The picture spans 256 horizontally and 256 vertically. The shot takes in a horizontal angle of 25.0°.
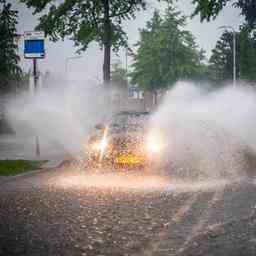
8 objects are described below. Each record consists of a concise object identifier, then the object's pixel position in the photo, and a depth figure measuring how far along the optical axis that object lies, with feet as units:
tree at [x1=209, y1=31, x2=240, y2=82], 212.23
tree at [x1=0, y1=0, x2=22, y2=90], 115.34
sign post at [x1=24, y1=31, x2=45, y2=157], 61.21
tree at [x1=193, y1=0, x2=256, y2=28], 88.15
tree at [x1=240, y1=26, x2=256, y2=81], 188.94
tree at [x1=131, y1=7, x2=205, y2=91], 199.93
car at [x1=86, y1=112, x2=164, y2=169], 45.65
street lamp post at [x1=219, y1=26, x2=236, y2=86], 156.14
